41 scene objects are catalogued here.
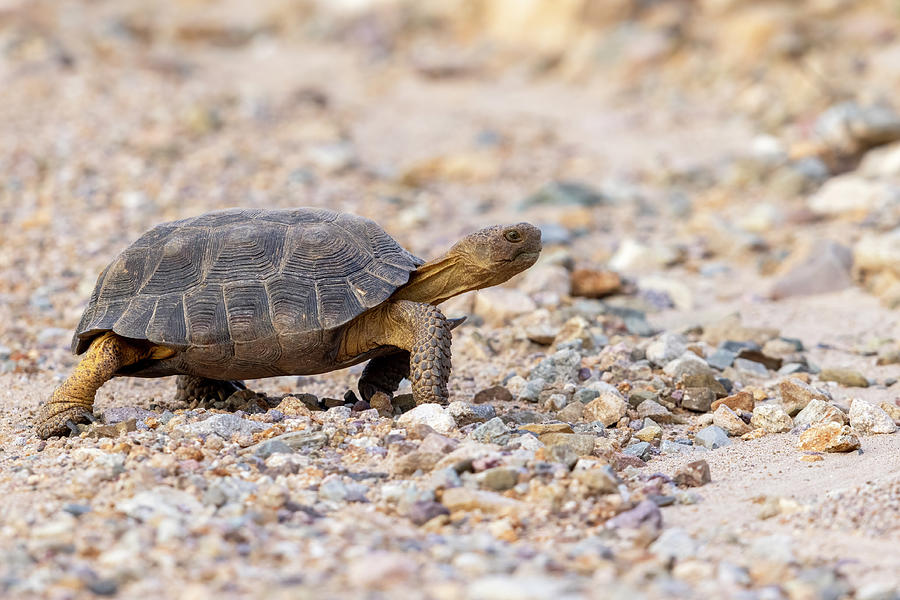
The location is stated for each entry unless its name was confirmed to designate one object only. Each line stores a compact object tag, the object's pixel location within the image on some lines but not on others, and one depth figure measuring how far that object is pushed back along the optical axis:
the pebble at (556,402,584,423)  9.90
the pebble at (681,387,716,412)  10.33
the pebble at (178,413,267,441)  8.49
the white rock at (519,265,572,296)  14.61
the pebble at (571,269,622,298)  15.05
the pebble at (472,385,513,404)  10.65
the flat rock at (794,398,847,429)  9.49
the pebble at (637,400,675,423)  9.88
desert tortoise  9.23
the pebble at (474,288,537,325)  13.73
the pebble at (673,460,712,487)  7.90
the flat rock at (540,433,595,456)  8.23
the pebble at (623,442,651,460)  8.69
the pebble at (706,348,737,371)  11.92
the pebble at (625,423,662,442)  9.25
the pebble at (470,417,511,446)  8.46
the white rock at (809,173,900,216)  19.34
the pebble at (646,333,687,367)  11.71
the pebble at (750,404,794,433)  9.62
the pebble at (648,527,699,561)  6.35
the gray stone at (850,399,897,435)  9.29
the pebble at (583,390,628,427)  9.78
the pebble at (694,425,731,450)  9.23
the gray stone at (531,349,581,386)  11.17
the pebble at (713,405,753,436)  9.68
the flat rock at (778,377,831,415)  10.18
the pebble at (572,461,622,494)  7.31
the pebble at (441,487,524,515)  7.06
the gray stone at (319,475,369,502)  7.30
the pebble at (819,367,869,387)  11.68
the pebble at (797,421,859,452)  8.72
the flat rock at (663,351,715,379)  11.17
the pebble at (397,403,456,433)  8.70
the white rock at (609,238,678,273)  17.61
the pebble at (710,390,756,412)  10.30
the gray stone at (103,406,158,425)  9.59
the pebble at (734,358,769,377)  11.87
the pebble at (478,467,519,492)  7.37
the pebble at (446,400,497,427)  9.02
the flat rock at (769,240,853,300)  15.81
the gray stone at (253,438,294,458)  8.04
